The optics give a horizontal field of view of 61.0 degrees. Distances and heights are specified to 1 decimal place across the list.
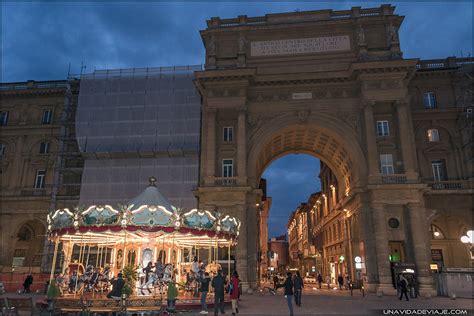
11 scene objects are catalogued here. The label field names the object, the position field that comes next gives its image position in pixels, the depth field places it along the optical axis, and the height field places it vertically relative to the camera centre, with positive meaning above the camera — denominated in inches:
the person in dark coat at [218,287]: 620.9 -19.0
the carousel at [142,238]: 674.2 +70.1
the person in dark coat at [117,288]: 560.1 -19.4
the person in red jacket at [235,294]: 634.2 -29.9
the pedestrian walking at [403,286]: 941.1 -25.1
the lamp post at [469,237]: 714.9 +67.4
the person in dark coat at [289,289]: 612.2 -21.9
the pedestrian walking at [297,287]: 776.3 -22.6
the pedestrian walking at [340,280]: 1364.2 -17.7
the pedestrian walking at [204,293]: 652.1 -29.4
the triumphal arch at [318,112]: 1182.9 +519.7
